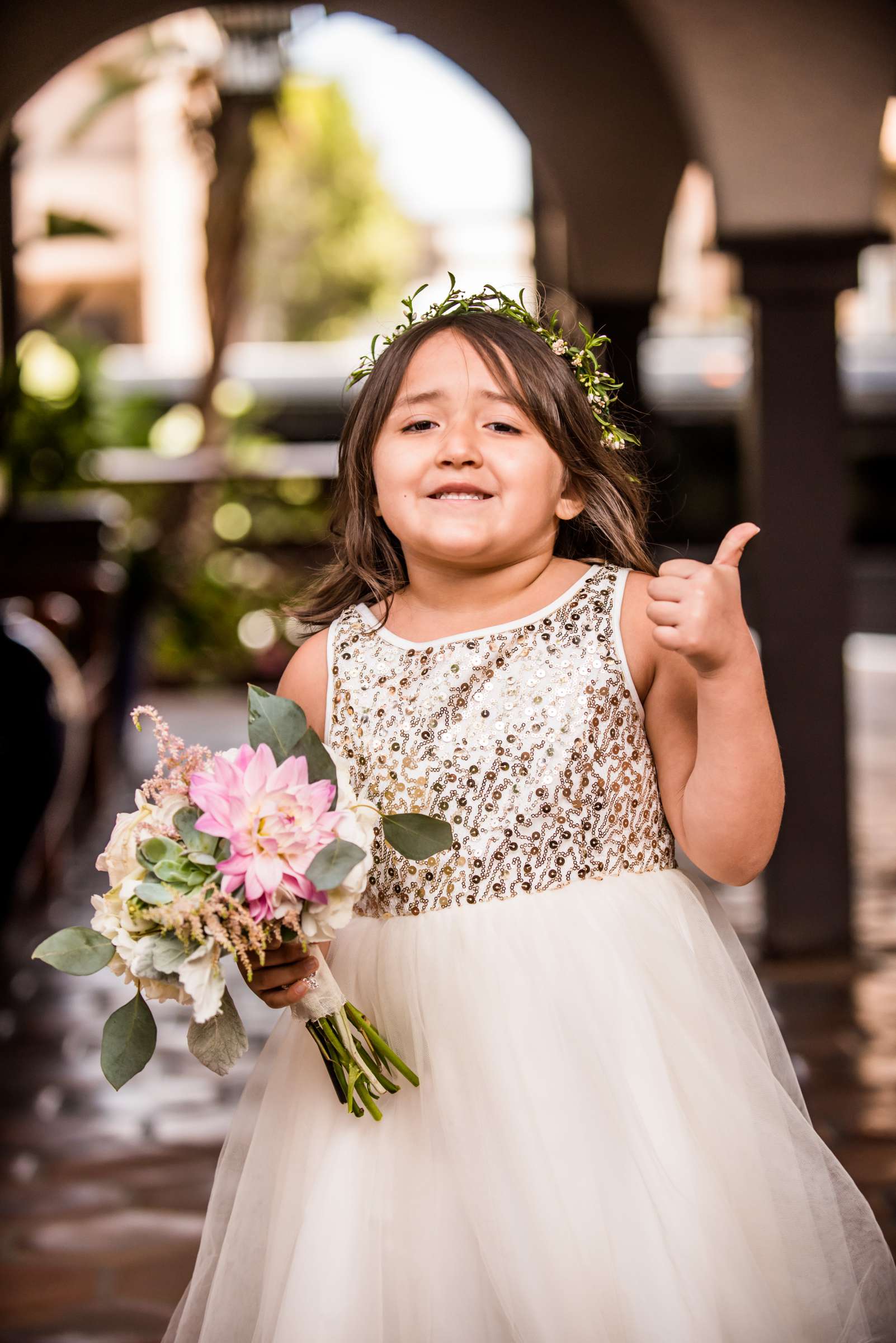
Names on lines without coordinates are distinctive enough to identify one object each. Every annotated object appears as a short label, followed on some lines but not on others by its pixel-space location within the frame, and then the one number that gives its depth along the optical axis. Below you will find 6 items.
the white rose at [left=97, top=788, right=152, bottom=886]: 1.79
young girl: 1.80
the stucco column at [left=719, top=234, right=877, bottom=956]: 3.77
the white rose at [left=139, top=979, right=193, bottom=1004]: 1.77
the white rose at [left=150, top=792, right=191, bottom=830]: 1.79
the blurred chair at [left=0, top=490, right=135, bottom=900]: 3.61
